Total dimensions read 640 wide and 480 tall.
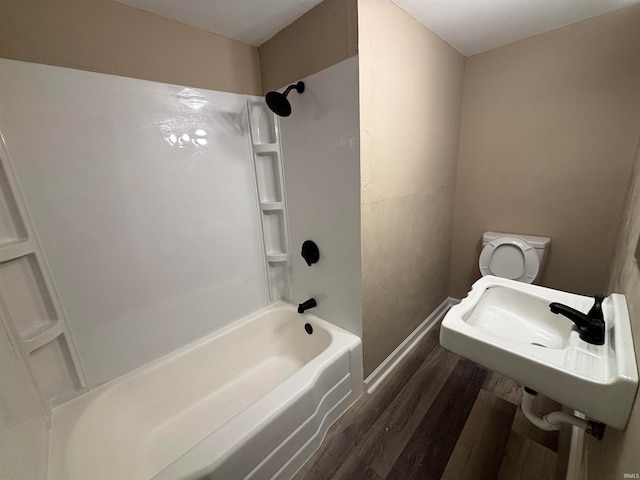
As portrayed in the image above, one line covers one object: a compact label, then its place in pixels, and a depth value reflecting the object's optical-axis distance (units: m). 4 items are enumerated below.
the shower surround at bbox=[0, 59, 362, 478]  0.96
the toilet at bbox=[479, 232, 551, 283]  1.63
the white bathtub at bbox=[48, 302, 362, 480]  0.92
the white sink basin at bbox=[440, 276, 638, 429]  0.60
